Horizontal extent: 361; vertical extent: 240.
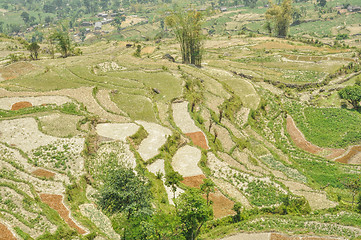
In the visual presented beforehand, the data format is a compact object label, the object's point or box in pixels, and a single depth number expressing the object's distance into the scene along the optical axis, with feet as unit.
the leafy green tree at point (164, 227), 90.22
